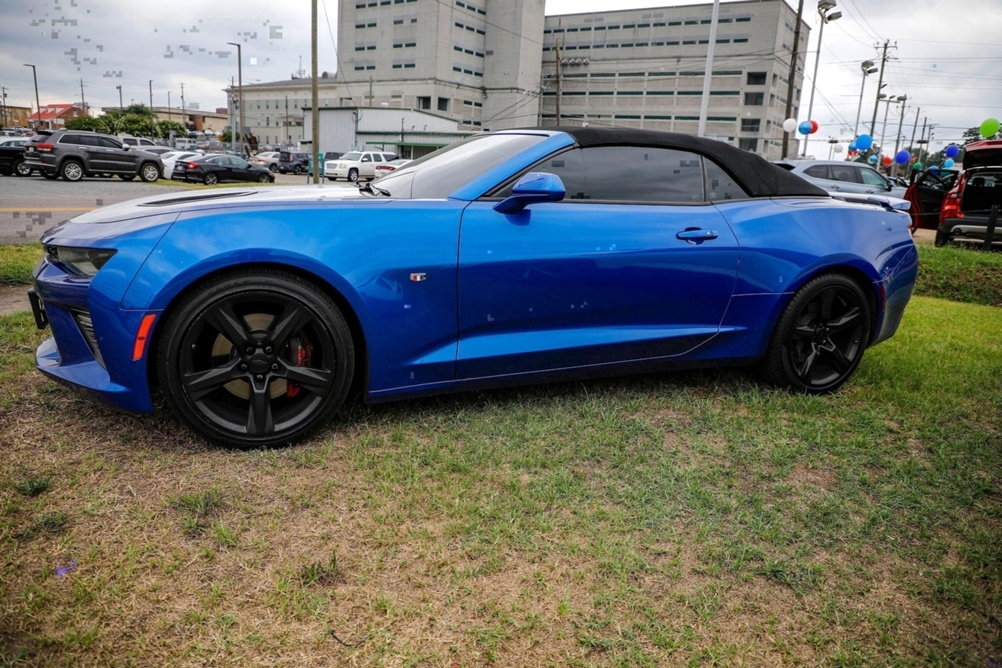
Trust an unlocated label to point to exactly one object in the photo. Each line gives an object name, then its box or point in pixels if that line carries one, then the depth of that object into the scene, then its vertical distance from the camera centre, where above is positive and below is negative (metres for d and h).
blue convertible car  2.62 -0.46
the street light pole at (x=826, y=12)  26.30 +6.82
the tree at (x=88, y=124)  74.62 +3.35
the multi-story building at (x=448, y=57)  73.56 +12.58
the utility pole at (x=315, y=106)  22.08 +1.88
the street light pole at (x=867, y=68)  44.00 +7.85
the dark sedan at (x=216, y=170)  24.66 -0.35
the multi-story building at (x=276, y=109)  99.21 +8.07
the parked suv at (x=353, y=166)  32.12 +0.04
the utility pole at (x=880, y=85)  59.28 +9.47
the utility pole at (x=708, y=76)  18.00 +2.90
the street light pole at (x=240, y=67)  53.53 +7.53
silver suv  14.77 +0.34
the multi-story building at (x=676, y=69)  72.44 +12.66
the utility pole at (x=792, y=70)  26.88 +4.99
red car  10.42 +0.01
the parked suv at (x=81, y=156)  19.50 -0.04
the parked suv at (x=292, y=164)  41.88 +0.05
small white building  53.12 +2.77
